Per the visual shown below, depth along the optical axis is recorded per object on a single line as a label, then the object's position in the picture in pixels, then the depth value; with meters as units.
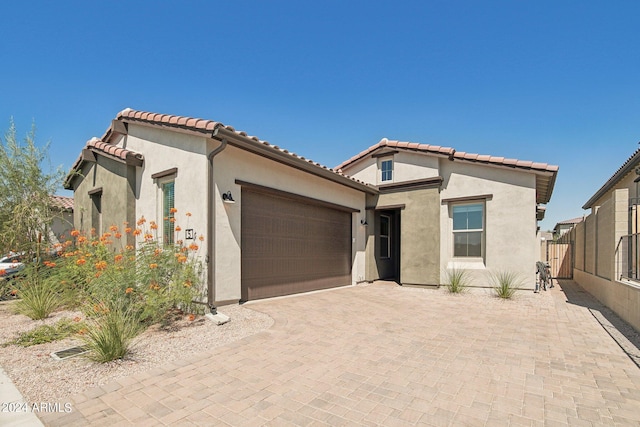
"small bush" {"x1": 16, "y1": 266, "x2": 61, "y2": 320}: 6.38
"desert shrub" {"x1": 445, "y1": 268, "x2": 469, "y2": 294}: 10.49
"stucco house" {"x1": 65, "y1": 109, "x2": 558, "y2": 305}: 7.21
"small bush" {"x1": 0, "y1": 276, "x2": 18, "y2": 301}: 8.30
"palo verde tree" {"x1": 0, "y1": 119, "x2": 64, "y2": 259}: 8.61
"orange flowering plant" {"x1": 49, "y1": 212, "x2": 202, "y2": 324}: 5.77
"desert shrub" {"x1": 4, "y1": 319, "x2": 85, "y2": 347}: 5.03
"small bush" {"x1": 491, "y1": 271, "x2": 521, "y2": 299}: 9.54
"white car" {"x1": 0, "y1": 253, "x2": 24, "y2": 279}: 9.13
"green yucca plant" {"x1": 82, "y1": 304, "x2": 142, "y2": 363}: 4.11
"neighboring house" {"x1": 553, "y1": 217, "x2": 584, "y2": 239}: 34.20
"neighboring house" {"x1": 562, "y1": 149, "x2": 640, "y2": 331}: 6.76
